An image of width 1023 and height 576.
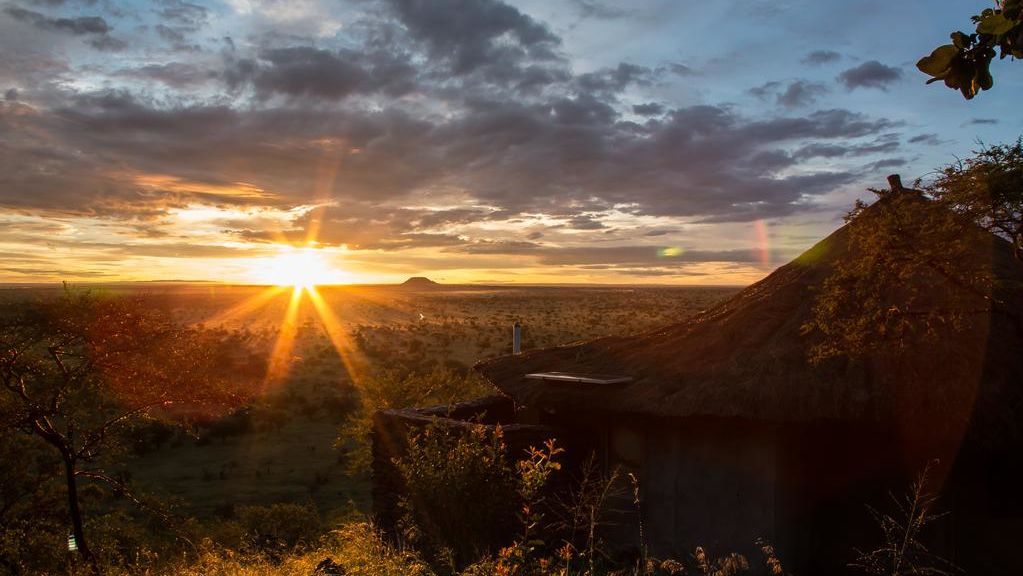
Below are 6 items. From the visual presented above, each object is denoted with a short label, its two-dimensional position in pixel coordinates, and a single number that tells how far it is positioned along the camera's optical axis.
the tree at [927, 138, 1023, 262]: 6.16
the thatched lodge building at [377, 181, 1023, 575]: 8.55
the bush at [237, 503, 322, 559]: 12.82
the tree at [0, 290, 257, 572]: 9.96
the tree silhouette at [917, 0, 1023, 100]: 2.57
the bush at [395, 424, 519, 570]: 8.59
